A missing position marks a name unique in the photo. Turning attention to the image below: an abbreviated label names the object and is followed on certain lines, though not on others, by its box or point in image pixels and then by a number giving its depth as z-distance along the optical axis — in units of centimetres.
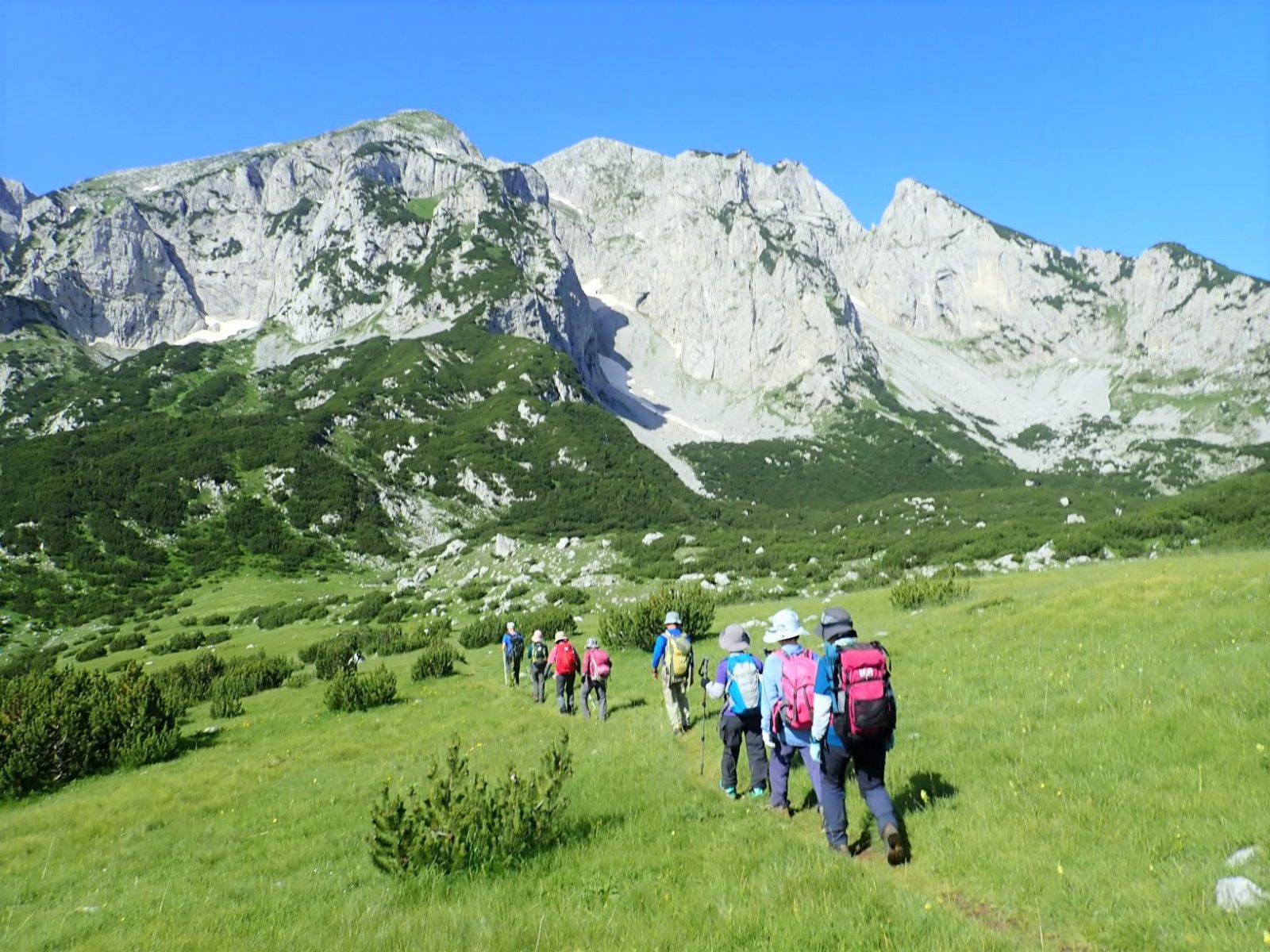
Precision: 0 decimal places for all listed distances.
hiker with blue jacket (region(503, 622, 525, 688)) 2248
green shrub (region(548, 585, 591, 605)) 4228
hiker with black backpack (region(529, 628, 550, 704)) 2005
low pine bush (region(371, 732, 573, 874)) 770
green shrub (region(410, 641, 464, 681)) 2530
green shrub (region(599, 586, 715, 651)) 2505
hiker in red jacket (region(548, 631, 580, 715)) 1775
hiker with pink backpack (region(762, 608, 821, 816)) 828
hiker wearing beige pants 1335
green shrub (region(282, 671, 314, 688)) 2658
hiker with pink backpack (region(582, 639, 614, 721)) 1642
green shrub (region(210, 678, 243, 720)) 2231
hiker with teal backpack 977
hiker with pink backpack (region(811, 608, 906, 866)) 696
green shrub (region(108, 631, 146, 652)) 4556
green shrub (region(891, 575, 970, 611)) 2414
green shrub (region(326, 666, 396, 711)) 2094
